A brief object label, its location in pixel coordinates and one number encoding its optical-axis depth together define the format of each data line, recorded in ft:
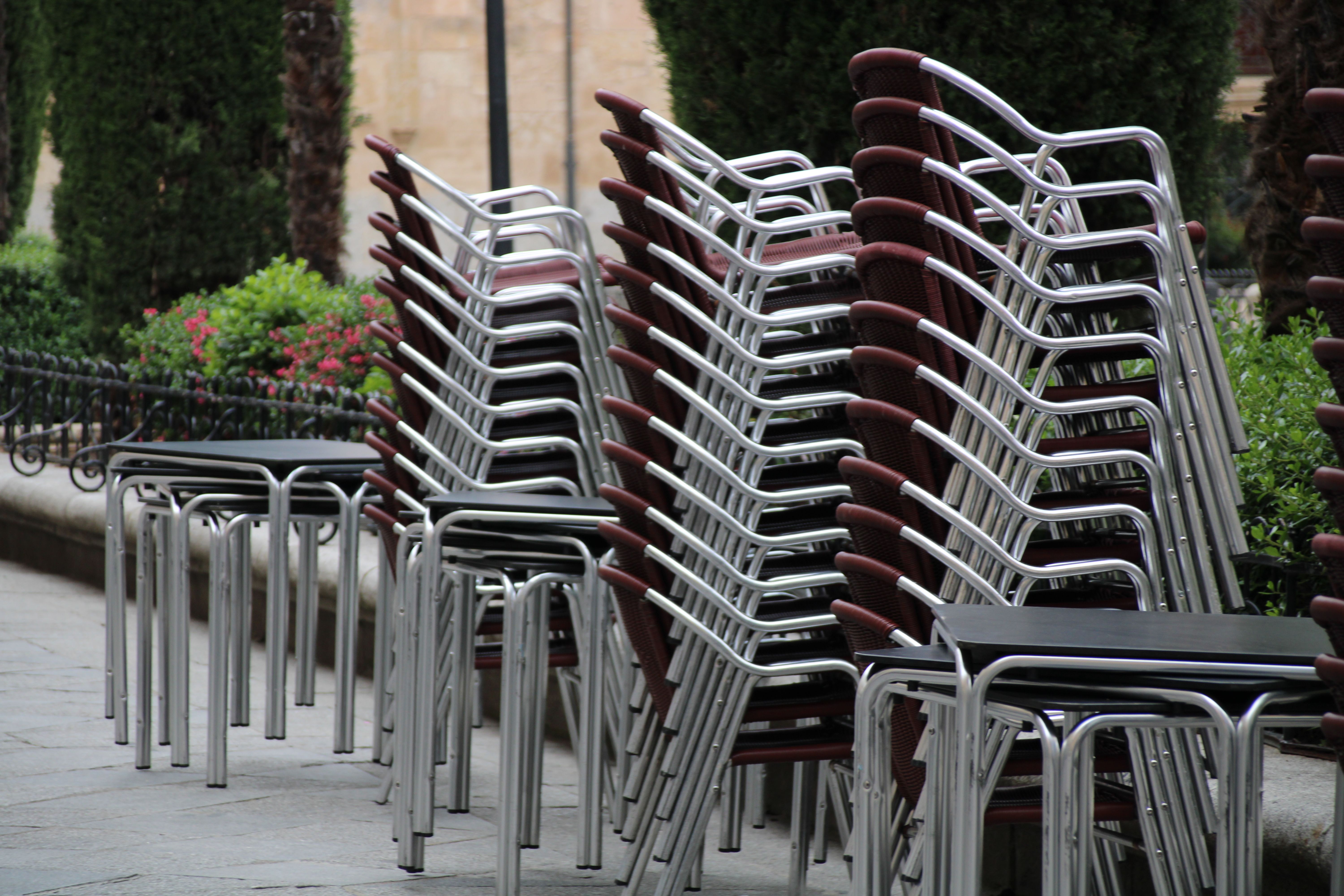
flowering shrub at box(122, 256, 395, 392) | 59.62
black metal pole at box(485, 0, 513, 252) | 50.72
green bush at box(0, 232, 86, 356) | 93.40
